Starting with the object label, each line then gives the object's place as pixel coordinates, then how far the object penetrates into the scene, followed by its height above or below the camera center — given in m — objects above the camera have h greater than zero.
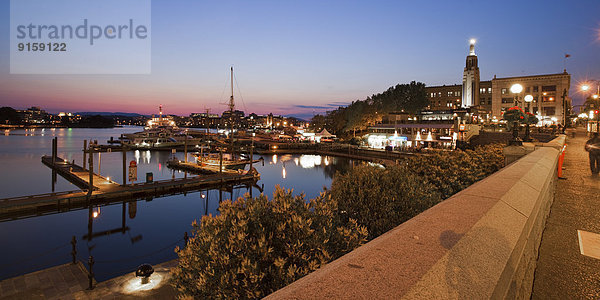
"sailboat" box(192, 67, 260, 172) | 47.06 -3.92
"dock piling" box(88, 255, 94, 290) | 10.85 -5.19
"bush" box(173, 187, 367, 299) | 3.44 -1.40
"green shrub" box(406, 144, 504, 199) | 10.12 -1.01
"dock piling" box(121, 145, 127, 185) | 31.48 -2.86
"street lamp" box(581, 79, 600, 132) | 24.98 +4.68
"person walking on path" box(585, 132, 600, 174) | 10.82 -0.54
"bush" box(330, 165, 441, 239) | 7.04 -1.44
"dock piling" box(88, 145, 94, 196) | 26.66 -4.02
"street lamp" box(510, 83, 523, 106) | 14.34 +2.57
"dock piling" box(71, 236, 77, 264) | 12.60 -4.87
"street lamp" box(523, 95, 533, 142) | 16.28 +0.49
